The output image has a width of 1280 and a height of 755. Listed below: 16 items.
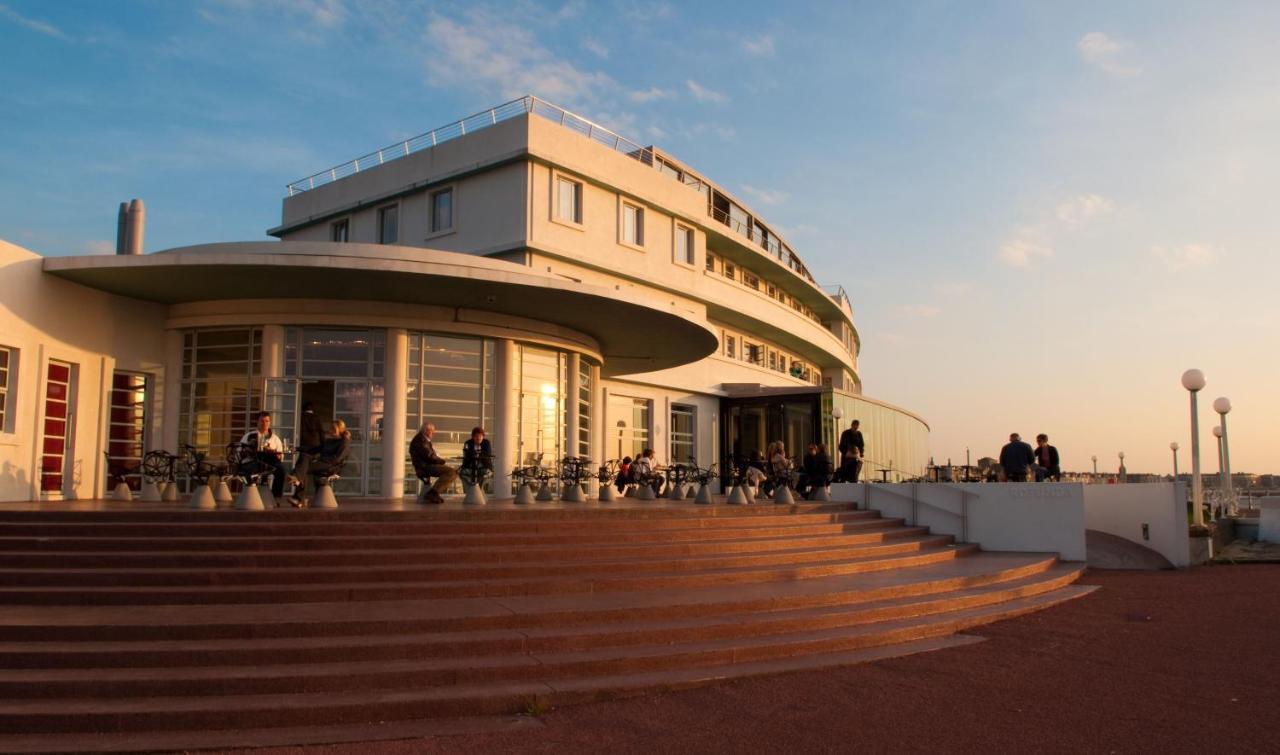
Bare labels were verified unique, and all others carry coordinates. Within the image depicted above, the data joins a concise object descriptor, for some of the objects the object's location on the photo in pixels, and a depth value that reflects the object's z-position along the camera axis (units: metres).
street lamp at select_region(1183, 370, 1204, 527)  19.12
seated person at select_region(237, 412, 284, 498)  13.52
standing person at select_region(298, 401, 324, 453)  13.84
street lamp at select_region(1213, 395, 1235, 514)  23.38
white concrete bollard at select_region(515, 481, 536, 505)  15.87
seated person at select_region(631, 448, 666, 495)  20.16
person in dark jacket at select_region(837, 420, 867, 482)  20.00
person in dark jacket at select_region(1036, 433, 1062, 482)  18.50
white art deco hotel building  15.28
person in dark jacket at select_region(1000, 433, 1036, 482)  17.98
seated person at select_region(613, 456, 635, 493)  21.87
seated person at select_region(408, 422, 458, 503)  14.65
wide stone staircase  6.90
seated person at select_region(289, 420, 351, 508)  13.33
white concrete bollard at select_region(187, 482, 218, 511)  12.70
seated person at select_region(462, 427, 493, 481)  15.55
